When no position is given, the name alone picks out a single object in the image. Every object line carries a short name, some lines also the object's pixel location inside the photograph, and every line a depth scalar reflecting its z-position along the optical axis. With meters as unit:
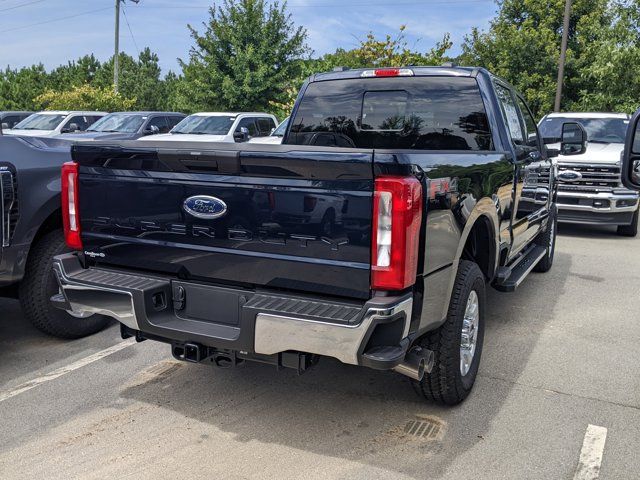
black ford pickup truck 2.73
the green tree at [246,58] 24.80
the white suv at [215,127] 13.76
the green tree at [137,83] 44.00
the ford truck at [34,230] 4.21
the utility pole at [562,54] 20.14
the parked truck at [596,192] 9.21
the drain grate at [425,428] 3.32
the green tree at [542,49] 23.41
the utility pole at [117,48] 29.38
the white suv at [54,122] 16.80
